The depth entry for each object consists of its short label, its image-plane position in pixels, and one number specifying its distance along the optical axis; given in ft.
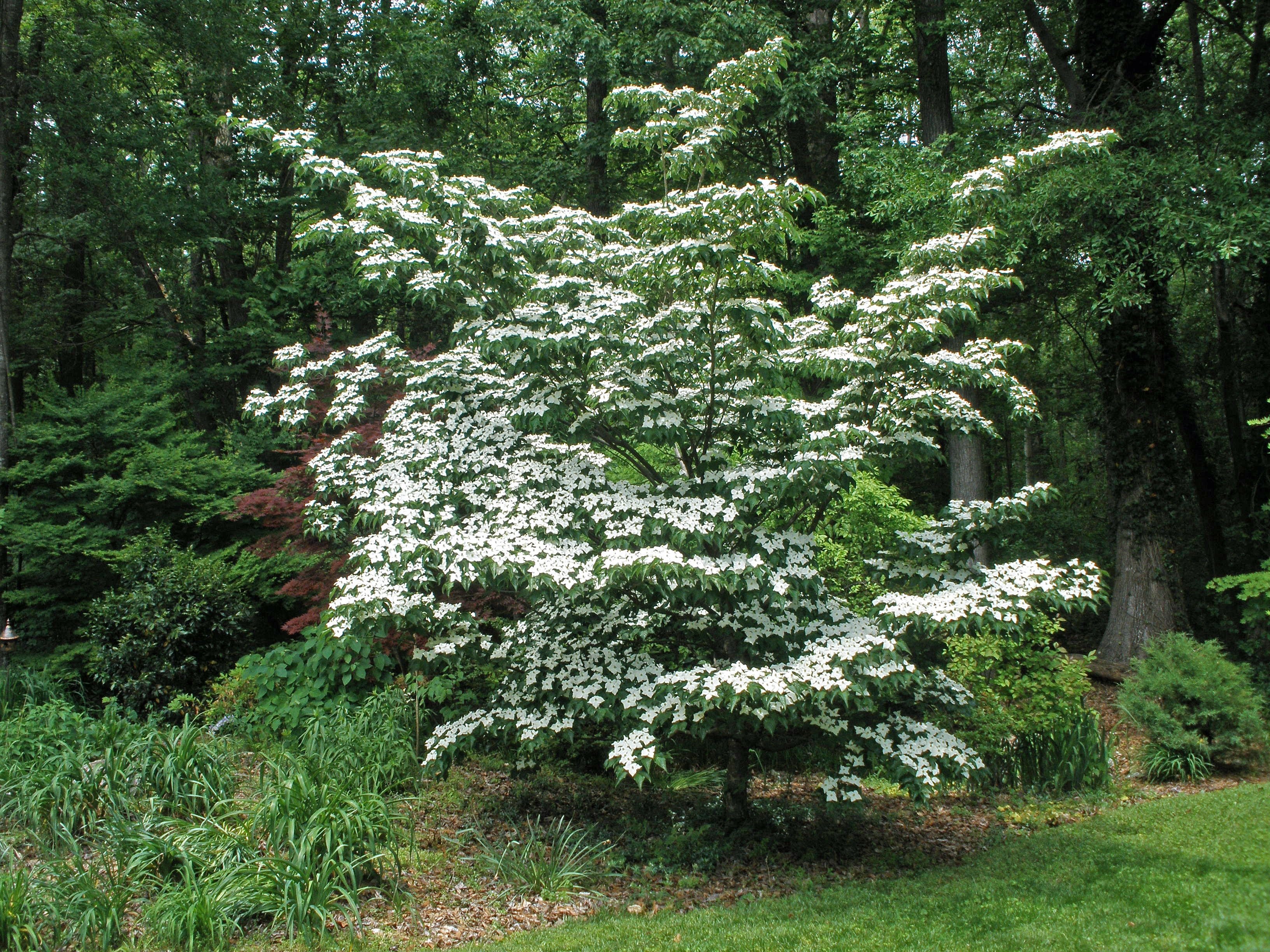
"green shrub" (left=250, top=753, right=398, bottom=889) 14.58
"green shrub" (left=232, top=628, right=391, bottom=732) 22.17
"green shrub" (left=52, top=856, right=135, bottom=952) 12.91
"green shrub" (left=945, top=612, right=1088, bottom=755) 21.90
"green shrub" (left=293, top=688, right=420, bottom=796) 17.90
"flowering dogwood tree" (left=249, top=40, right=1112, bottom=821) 14.57
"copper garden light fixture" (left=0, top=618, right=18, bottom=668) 27.40
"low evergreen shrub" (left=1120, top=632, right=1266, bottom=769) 22.50
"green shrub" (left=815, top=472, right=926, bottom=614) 24.32
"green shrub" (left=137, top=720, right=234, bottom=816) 16.75
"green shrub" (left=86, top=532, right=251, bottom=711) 24.38
